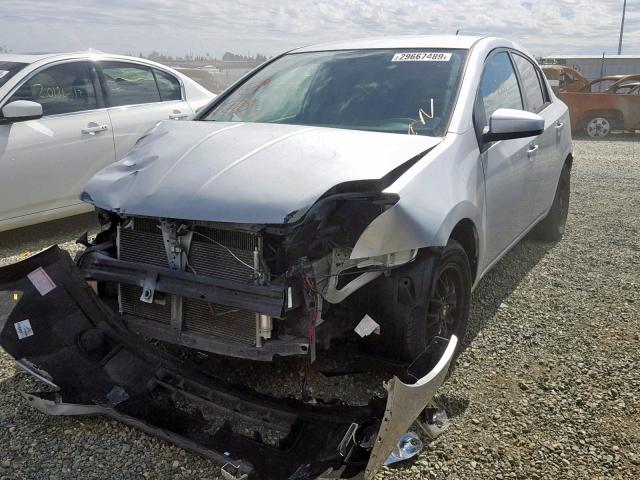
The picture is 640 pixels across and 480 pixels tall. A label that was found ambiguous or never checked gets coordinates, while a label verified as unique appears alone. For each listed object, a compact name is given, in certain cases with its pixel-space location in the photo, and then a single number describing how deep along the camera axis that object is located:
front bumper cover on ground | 2.31
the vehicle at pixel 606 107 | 14.68
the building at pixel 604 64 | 28.56
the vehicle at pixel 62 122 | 5.15
